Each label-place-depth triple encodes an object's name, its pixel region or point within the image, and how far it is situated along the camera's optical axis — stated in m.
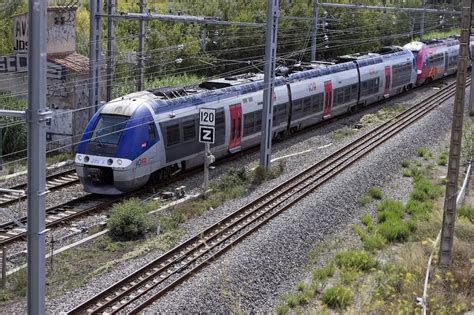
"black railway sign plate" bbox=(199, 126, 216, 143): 19.16
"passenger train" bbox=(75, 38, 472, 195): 18.33
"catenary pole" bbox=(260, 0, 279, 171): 20.78
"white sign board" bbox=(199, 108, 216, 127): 19.09
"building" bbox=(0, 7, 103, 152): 26.17
